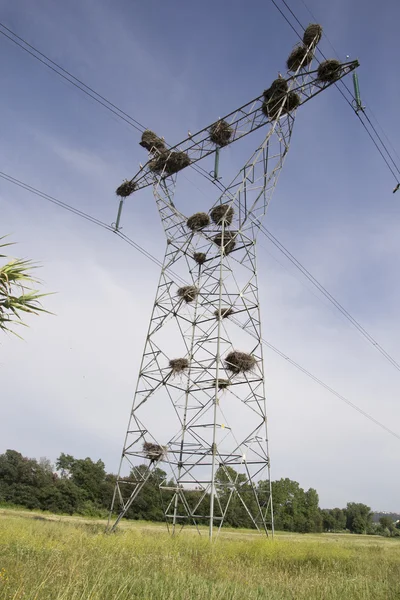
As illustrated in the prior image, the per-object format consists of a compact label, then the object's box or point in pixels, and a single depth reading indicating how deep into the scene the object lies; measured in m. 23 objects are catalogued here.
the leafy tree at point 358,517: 96.19
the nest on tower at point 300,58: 15.70
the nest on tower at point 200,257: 18.55
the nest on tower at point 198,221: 16.56
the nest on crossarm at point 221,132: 16.16
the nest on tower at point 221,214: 15.89
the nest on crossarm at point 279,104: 15.80
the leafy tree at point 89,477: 49.06
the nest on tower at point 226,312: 14.90
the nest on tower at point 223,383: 14.13
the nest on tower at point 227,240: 15.87
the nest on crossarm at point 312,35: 15.40
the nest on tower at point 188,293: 16.50
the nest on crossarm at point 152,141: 18.11
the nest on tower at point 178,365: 15.01
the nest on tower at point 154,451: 13.77
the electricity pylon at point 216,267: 13.20
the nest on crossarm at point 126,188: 18.50
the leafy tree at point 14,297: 5.95
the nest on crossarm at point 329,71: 14.56
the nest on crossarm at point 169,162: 17.55
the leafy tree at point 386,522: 100.60
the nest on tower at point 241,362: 14.04
